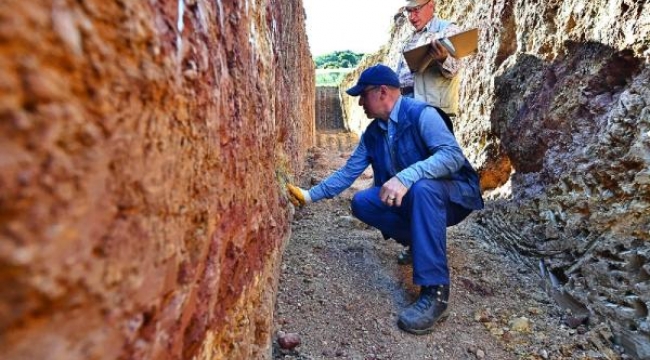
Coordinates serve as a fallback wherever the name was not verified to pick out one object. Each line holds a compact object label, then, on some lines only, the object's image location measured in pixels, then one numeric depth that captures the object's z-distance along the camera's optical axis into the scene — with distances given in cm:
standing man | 252
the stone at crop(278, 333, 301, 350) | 151
